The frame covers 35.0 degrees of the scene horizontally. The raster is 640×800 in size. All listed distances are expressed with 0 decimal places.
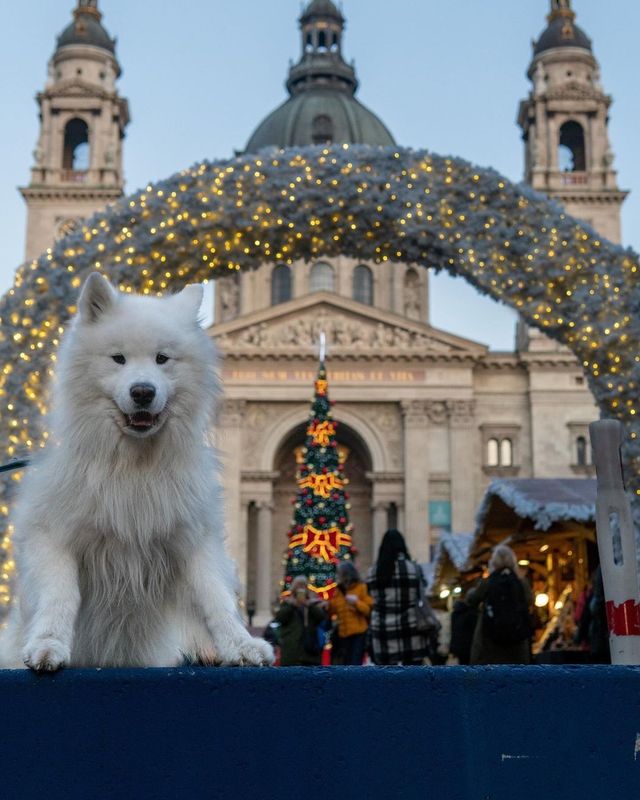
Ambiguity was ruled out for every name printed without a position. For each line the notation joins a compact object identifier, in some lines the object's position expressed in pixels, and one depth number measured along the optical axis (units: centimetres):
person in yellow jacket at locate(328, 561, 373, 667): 937
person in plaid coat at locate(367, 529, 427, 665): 820
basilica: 4119
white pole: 328
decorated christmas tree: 2477
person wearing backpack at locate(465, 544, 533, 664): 708
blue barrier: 184
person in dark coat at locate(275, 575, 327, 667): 984
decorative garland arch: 718
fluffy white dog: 237
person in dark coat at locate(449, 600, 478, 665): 844
